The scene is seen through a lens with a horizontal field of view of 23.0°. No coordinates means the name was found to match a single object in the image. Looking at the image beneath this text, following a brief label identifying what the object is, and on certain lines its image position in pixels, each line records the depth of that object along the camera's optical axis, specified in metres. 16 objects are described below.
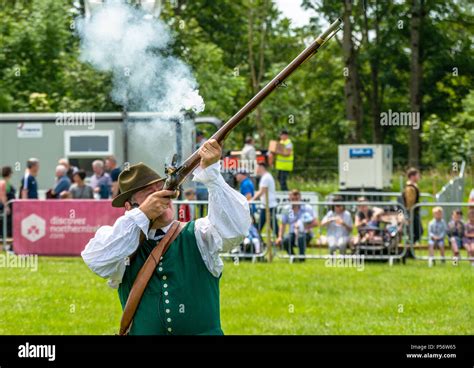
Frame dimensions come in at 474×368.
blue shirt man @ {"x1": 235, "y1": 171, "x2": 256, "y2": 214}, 20.55
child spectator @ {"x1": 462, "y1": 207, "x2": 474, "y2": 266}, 18.22
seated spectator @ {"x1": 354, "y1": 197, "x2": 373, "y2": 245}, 18.67
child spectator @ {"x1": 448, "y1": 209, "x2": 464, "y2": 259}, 18.48
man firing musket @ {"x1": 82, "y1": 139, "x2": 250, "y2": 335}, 6.82
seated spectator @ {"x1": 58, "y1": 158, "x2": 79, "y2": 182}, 21.95
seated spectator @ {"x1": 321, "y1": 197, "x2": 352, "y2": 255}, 18.81
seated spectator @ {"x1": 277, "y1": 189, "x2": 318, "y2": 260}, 18.83
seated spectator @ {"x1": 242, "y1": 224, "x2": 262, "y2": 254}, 18.75
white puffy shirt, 6.77
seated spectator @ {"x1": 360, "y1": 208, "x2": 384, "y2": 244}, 18.59
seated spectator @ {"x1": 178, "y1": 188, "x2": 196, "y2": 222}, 18.05
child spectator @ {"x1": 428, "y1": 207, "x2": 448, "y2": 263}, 18.59
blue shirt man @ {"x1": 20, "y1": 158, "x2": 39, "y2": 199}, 20.70
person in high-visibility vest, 26.16
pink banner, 19.11
